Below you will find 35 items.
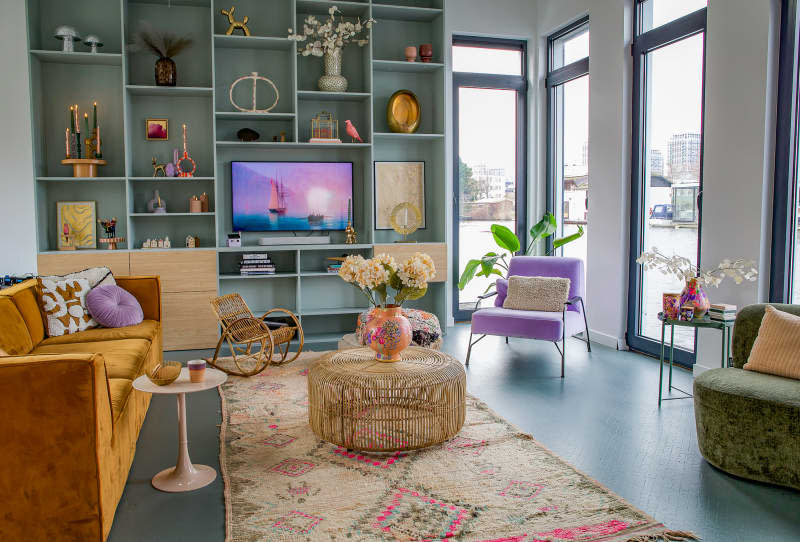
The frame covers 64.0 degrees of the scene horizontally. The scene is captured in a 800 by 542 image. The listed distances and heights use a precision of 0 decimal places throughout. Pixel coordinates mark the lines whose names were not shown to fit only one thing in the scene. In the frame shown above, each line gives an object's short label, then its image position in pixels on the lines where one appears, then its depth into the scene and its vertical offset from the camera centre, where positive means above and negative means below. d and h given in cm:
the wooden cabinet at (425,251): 605 -27
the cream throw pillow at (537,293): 520 -59
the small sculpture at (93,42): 539 +153
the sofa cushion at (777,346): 302 -61
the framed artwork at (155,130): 582 +85
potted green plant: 637 -21
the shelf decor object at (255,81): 581 +123
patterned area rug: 244 -116
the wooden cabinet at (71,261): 532 -31
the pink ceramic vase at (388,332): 337 -58
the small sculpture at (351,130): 596 +86
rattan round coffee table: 310 -90
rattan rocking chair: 471 -83
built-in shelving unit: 564 +100
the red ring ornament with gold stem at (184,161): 586 +55
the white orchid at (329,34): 576 +176
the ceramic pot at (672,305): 393 -52
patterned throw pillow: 412 -53
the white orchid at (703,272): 392 -30
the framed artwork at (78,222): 566 +1
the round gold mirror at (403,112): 621 +107
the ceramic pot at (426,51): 620 +166
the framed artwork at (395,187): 641 +35
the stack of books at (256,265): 582 -38
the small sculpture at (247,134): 578 +80
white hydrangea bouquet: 339 -28
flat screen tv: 601 +26
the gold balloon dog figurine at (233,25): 570 +176
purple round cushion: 431 -57
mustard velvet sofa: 222 -79
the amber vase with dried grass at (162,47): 554 +154
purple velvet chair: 486 -73
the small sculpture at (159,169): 575 +49
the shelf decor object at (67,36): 532 +157
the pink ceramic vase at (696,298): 389 -47
